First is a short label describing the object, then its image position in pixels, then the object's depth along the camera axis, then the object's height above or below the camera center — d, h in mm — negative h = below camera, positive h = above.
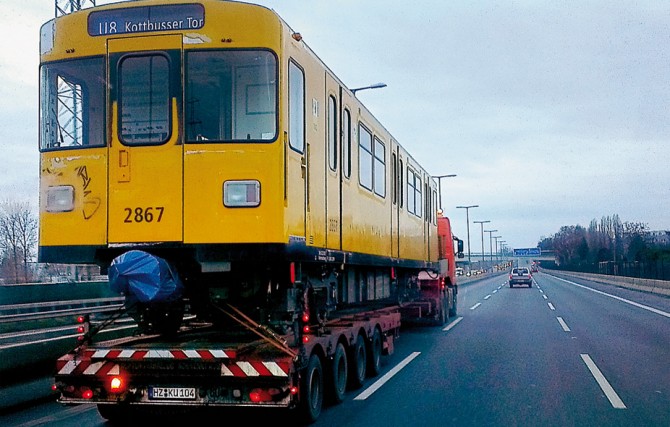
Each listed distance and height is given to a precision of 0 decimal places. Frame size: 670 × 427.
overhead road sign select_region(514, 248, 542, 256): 150375 +1924
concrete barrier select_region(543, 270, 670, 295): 42250 -1592
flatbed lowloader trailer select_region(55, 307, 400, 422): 7391 -1089
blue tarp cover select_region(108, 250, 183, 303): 7195 -117
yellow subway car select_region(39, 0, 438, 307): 7516 +1263
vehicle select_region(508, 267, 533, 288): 55594 -1182
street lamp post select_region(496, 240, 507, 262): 180188 +2309
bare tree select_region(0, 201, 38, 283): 34656 +986
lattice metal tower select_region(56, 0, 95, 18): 24531 +8571
